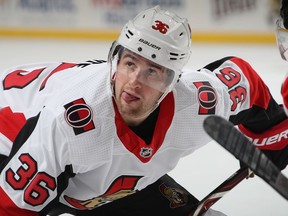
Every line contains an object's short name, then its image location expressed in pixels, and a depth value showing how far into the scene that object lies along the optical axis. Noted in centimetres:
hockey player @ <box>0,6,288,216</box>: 501
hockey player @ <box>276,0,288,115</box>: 516
